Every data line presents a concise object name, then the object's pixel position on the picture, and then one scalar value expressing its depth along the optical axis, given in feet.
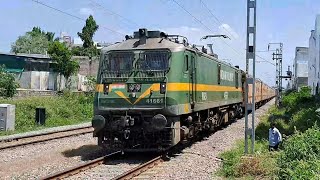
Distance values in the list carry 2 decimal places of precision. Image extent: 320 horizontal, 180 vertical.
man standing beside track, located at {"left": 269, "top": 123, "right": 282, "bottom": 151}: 46.73
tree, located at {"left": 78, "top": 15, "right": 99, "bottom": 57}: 265.75
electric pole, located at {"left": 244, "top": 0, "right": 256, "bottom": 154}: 41.83
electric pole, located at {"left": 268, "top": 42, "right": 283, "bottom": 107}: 144.66
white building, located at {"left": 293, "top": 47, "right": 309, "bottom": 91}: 243.56
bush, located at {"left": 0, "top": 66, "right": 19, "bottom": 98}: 101.41
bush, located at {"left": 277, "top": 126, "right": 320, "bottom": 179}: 23.72
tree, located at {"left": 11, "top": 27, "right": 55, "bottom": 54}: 278.87
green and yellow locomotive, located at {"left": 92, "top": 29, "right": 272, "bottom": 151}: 41.04
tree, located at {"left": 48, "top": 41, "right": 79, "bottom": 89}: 166.61
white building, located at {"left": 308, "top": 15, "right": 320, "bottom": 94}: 136.54
